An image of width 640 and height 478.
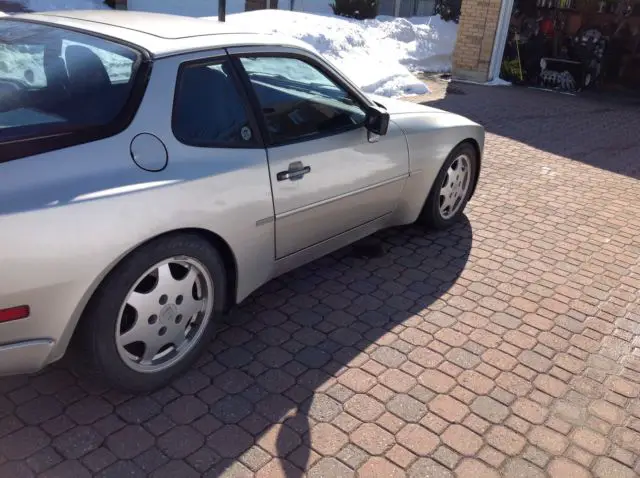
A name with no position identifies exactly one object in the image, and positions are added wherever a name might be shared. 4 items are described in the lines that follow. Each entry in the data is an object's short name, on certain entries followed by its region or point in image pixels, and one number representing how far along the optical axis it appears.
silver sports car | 2.41
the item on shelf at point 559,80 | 13.38
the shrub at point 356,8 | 18.47
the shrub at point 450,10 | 17.02
